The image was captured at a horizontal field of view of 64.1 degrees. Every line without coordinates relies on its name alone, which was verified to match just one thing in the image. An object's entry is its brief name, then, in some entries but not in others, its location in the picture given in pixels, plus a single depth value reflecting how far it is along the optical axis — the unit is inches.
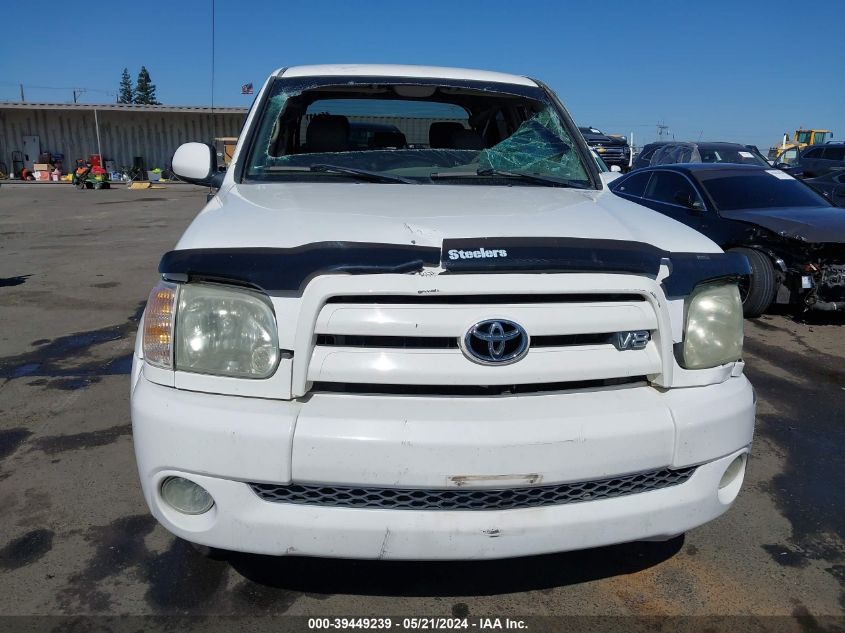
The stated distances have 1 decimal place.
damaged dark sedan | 246.4
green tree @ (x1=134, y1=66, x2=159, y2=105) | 3535.9
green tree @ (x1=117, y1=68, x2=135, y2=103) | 3553.2
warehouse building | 1251.8
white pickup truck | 71.2
